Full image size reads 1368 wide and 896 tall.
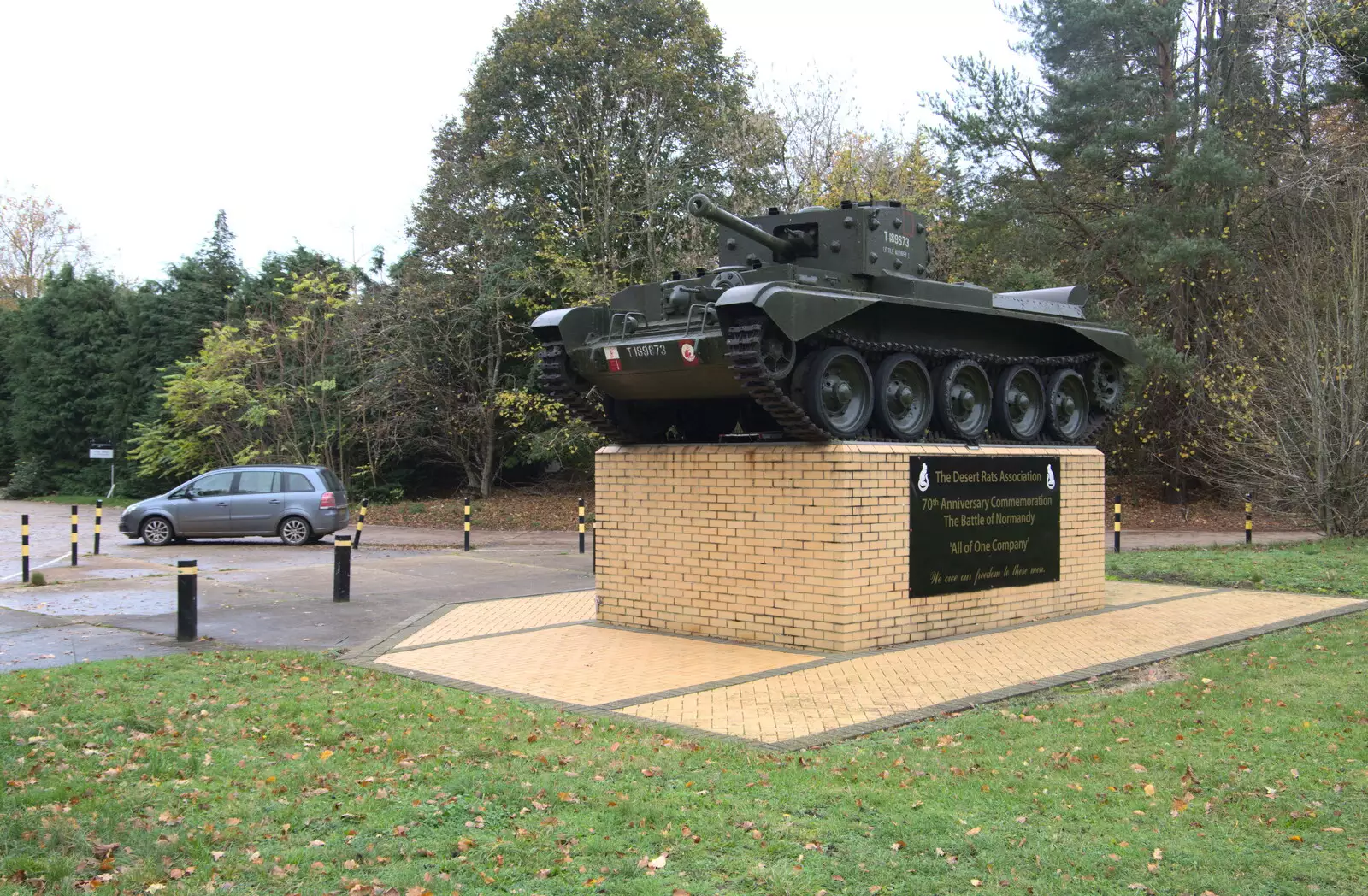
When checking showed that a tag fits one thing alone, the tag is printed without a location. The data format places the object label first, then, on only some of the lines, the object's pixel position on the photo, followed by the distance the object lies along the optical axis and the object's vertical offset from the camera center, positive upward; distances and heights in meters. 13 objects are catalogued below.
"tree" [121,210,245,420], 38.66 +5.39
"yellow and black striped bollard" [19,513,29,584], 15.18 -0.98
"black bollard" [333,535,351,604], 13.01 -1.14
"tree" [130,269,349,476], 32.28 +2.29
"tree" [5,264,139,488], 41.53 +3.45
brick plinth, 9.92 -0.70
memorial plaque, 10.70 -0.51
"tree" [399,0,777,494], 28.72 +7.29
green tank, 9.77 +1.12
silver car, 21.62 -0.73
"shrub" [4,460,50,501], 42.38 -0.34
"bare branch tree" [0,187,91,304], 53.16 +10.08
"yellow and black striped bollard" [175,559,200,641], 10.46 -1.17
